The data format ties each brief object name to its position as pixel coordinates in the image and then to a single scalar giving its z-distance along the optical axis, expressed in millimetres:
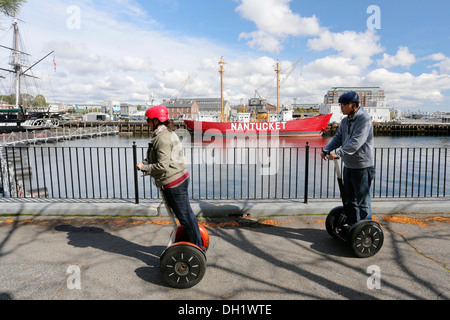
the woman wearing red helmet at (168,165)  2842
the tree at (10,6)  6256
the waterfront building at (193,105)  104675
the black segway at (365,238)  3506
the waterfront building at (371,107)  91000
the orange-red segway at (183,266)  2910
